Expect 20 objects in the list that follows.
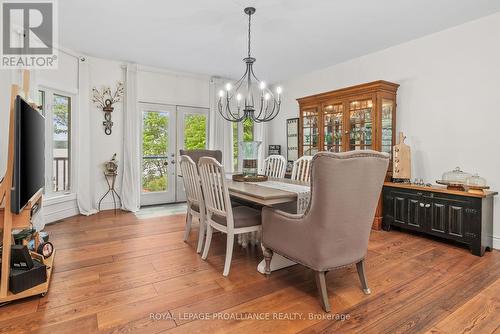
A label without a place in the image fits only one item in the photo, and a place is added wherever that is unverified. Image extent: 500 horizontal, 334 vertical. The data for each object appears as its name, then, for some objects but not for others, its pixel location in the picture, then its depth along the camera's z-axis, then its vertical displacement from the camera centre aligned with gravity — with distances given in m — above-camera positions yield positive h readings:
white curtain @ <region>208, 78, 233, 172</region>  5.59 +0.56
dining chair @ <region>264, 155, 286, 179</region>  3.80 -0.09
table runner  2.22 -0.24
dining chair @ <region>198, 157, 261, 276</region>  2.34 -0.45
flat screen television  1.72 +0.02
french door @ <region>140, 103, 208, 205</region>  5.25 +0.31
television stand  1.76 -0.43
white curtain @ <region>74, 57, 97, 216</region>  4.44 +0.26
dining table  2.14 -0.27
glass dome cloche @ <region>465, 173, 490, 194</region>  2.94 -0.23
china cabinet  3.77 +0.64
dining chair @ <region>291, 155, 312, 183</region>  3.29 -0.10
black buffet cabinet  2.88 -0.58
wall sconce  4.69 +1.01
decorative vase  3.09 +0.05
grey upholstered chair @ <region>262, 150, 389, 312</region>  1.73 -0.37
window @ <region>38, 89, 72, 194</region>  4.07 +0.29
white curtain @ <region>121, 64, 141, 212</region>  4.81 +0.24
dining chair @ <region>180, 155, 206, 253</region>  2.81 -0.37
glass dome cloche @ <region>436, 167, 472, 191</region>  3.09 -0.19
